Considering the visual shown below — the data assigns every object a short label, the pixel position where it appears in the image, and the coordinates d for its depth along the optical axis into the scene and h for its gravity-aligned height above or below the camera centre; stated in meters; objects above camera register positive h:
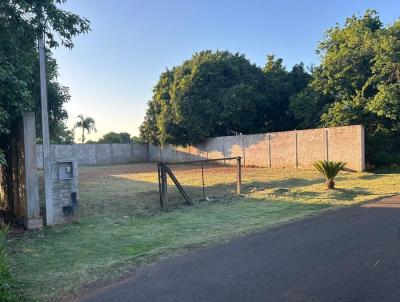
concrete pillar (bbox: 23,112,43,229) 9.41 -0.48
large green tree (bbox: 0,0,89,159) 7.23 +2.26
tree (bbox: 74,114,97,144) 63.72 +4.28
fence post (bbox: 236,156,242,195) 14.52 -1.10
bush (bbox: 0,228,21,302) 4.64 -1.65
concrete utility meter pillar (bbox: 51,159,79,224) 9.77 -1.00
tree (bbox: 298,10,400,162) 20.52 +3.52
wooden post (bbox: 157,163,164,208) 11.99 -1.29
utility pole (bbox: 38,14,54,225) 9.33 +0.16
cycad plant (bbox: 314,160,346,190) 14.34 -1.01
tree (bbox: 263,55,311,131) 31.55 +4.35
